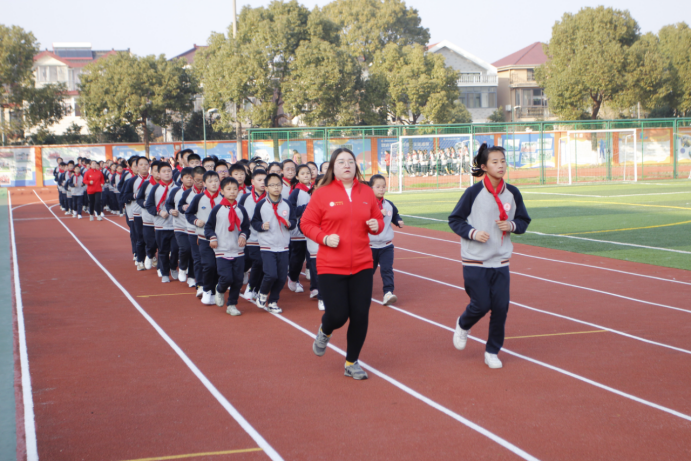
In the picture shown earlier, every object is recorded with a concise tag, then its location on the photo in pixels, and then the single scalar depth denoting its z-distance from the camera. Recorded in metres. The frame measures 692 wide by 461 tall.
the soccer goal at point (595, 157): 32.81
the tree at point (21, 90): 43.53
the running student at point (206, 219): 8.74
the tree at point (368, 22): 64.56
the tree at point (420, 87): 47.47
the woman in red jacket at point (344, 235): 5.36
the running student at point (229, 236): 8.32
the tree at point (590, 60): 41.91
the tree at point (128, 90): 44.16
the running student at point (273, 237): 8.23
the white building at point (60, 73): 63.19
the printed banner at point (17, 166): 41.56
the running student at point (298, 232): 8.77
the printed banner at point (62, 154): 42.03
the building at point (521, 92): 70.06
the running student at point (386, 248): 8.69
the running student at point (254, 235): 8.59
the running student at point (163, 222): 10.62
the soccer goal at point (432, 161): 30.83
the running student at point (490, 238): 5.78
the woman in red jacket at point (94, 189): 22.06
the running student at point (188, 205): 9.50
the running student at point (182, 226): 9.83
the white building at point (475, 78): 68.81
